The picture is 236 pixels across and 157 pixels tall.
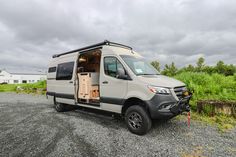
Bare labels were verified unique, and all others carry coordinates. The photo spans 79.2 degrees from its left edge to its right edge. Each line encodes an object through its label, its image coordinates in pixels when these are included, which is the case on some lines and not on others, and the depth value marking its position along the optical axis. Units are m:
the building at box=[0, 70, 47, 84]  60.88
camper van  3.64
